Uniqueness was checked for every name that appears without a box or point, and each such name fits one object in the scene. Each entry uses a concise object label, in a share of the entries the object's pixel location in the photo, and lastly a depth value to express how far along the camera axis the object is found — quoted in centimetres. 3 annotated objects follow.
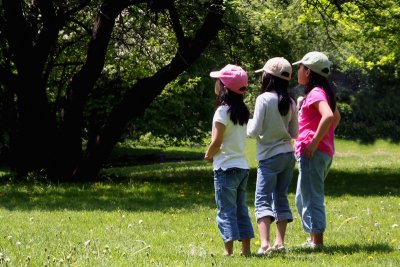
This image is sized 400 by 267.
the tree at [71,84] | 2950
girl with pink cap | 1187
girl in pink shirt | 1266
